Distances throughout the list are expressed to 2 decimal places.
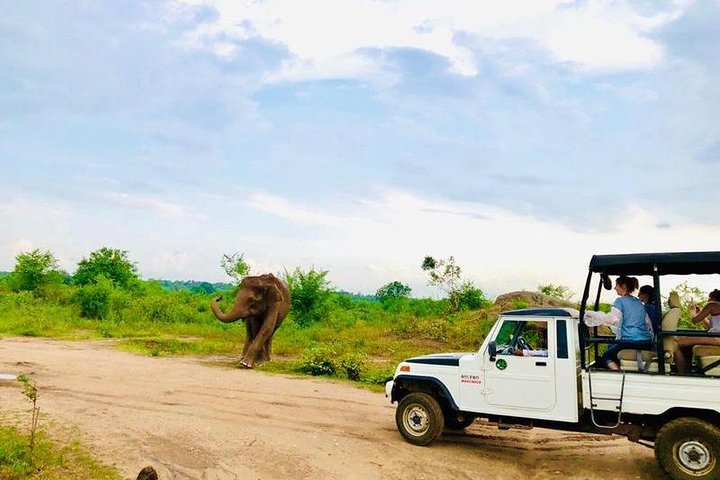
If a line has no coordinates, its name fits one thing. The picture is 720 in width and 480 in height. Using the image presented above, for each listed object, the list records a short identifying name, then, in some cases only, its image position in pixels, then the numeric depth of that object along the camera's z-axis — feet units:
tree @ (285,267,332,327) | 115.96
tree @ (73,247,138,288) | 149.79
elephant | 63.21
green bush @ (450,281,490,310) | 130.00
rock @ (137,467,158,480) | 25.35
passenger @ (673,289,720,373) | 29.09
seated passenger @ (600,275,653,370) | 29.55
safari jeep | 27.40
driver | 30.58
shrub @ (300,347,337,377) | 58.75
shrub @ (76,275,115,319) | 109.29
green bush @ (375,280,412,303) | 219.88
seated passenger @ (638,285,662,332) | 30.83
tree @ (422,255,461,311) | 130.93
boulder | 108.78
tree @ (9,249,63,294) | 128.16
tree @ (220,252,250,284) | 132.87
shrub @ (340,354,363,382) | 58.08
